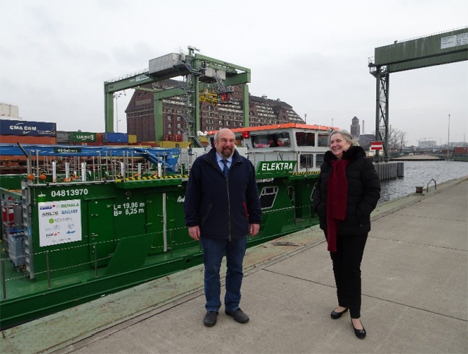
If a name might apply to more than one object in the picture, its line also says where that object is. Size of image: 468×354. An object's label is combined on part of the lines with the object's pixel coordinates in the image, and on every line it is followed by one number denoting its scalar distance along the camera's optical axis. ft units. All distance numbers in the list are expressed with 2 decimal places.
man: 10.85
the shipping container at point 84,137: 114.32
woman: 10.38
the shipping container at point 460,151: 356.79
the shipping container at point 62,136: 121.39
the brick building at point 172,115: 259.39
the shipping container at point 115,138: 108.58
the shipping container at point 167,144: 133.48
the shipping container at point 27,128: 69.36
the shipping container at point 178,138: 181.85
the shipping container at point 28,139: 67.86
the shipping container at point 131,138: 142.10
